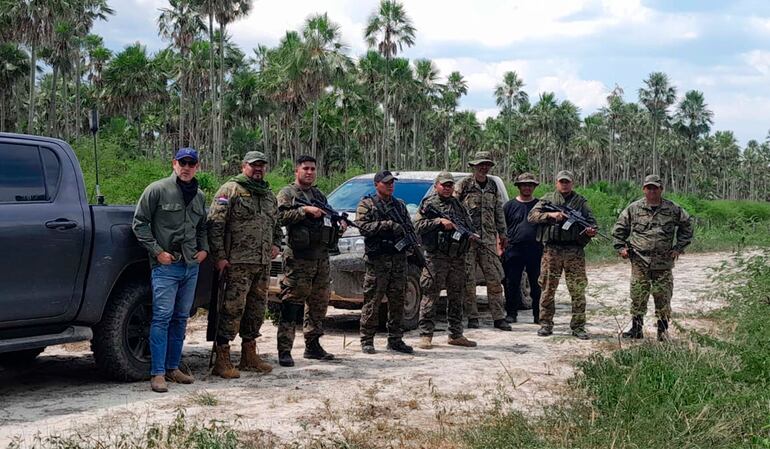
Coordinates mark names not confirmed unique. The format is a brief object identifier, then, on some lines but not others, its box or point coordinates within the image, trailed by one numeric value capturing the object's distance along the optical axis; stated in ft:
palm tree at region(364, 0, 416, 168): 151.53
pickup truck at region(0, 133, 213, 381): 17.03
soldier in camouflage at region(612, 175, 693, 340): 25.99
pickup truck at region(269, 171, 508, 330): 26.14
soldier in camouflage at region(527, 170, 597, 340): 27.32
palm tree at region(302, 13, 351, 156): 125.18
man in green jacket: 18.57
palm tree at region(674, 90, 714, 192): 278.05
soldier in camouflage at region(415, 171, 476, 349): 25.26
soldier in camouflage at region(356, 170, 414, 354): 23.56
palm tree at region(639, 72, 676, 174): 264.31
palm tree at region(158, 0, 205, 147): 146.61
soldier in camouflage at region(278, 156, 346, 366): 21.93
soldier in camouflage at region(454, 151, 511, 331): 28.84
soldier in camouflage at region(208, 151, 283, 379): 20.25
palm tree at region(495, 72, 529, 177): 262.06
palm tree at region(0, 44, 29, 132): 135.44
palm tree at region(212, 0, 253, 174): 123.34
